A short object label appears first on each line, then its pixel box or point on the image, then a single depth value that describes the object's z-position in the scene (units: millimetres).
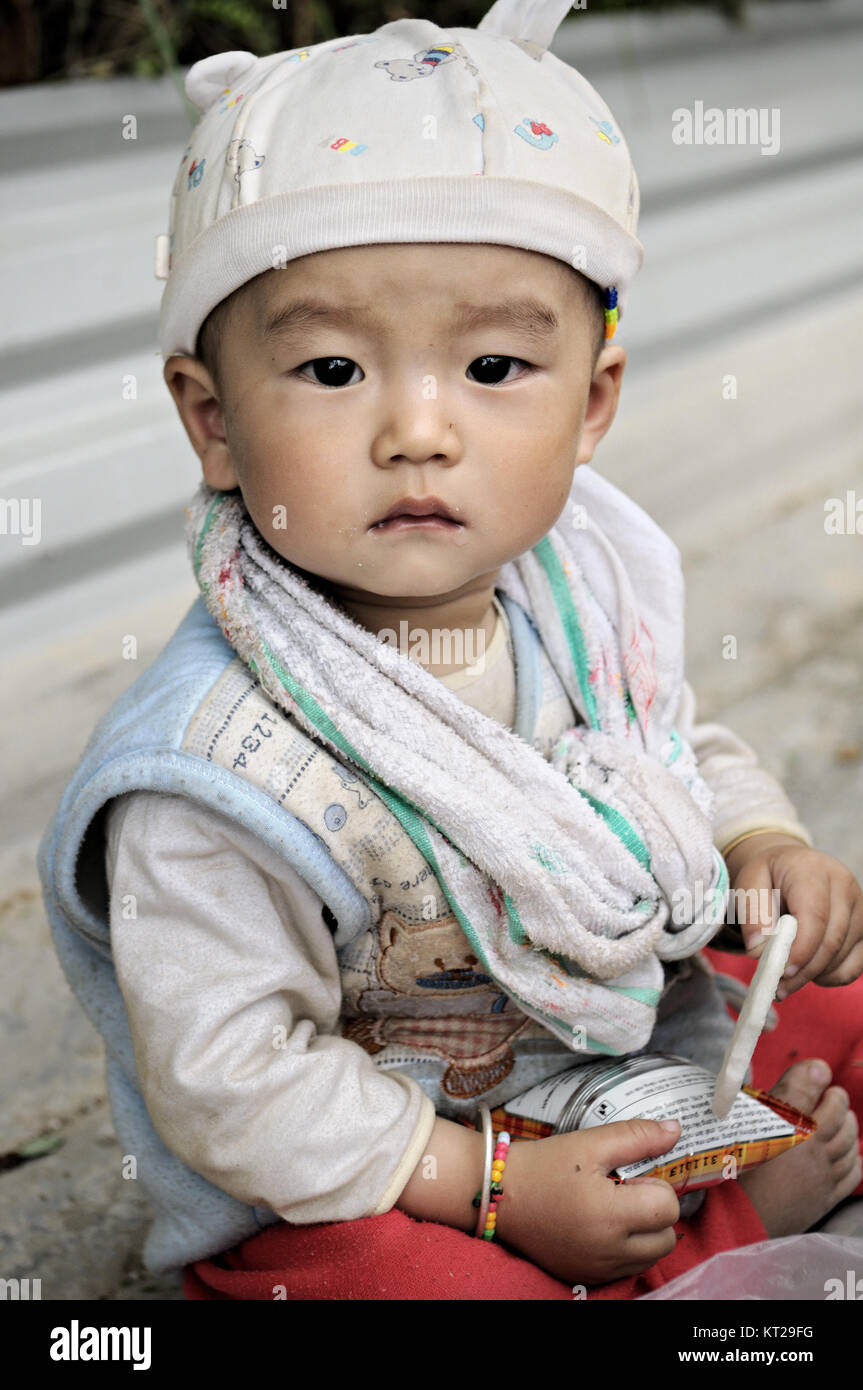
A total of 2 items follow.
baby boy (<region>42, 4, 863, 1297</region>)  758
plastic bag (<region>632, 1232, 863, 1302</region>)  796
